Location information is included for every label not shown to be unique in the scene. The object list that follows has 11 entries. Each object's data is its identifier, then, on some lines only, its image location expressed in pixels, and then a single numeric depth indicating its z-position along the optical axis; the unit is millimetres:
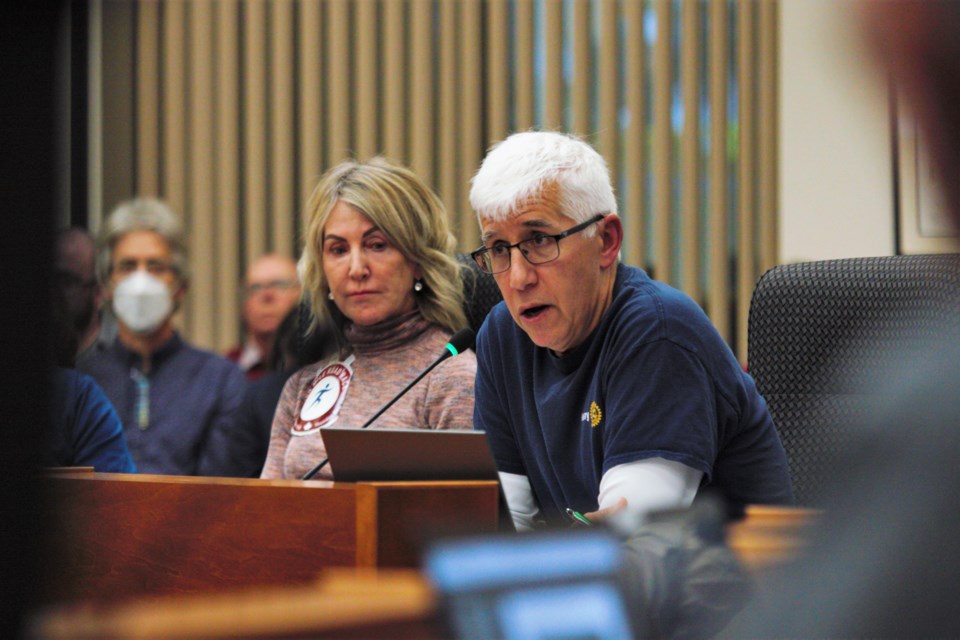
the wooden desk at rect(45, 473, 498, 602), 5033
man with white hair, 5262
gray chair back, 5509
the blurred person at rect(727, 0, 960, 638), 2308
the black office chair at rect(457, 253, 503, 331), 5798
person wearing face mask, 6273
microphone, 5567
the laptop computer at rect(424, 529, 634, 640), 2312
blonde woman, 5770
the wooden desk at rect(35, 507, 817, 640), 2093
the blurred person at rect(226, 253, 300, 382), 6934
